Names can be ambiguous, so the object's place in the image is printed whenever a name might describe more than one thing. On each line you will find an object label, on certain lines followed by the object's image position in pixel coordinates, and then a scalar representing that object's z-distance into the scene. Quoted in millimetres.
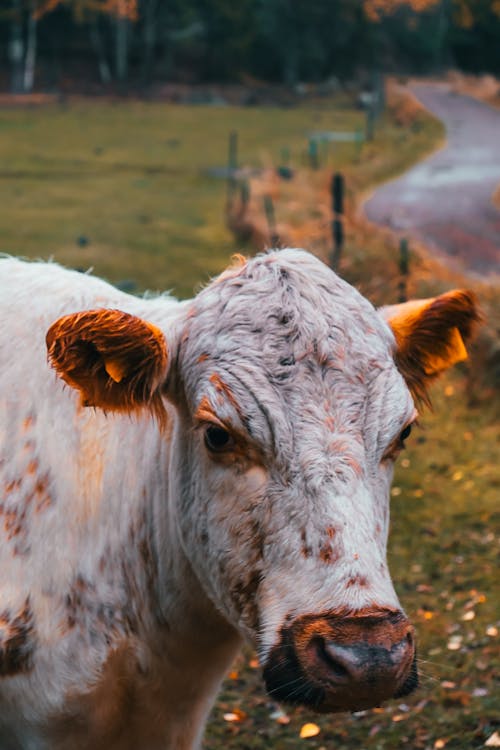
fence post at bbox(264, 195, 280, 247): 16344
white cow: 2969
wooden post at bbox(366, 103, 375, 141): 31191
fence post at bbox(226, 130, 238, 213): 21089
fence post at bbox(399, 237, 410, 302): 12156
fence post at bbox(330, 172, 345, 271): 13320
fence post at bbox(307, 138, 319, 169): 24019
